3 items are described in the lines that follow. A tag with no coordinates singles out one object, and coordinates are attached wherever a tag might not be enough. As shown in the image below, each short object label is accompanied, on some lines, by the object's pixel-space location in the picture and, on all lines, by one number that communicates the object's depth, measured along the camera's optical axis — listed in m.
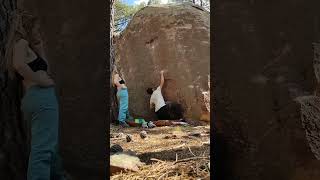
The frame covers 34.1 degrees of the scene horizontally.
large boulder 11.50
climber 10.77
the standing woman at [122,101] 10.39
